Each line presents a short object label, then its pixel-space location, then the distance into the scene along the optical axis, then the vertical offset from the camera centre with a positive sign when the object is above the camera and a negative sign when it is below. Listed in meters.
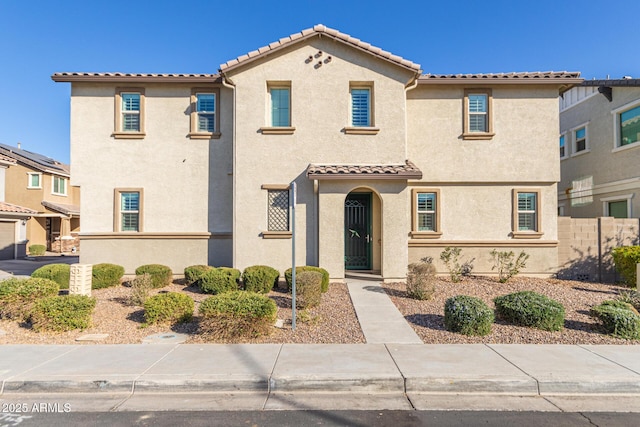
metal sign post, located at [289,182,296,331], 6.55 +0.00
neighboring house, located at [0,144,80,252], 25.17 +1.70
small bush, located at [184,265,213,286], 10.48 -1.54
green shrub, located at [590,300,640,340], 6.48 -1.86
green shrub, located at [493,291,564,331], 6.77 -1.75
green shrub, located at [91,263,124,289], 10.12 -1.58
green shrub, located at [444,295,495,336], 6.55 -1.80
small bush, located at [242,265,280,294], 9.35 -1.55
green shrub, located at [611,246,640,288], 10.69 -1.22
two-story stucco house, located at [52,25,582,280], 11.62 +2.01
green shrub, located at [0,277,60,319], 7.37 -1.58
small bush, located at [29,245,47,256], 23.72 -1.92
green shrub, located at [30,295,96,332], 6.71 -1.79
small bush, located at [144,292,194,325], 7.06 -1.78
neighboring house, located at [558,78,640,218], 13.46 +3.07
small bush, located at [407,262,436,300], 8.94 -1.55
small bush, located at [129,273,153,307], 8.43 -1.68
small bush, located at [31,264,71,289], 9.66 -1.45
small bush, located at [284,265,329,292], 9.27 -1.41
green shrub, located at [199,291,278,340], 6.34 -1.76
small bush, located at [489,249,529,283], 11.20 -1.37
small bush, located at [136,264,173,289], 10.21 -1.51
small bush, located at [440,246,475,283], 11.55 -1.36
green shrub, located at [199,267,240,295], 9.49 -1.63
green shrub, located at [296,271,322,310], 7.90 -1.56
